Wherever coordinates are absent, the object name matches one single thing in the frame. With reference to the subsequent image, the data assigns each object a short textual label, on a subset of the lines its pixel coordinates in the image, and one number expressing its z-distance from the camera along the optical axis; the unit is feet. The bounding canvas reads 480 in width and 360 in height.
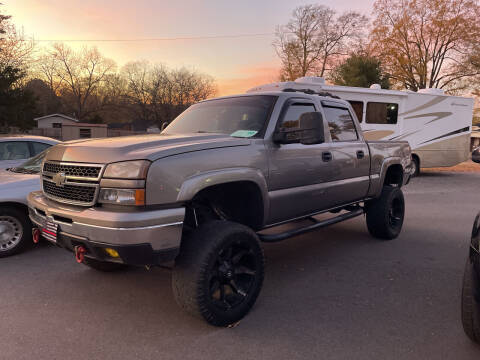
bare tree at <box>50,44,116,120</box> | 200.75
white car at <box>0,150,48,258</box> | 15.69
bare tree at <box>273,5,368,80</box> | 119.65
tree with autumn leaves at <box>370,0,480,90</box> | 96.68
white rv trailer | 45.32
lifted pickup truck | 8.80
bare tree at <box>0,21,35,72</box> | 85.47
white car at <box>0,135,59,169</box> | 21.56
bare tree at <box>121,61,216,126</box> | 186.39
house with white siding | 167.63
